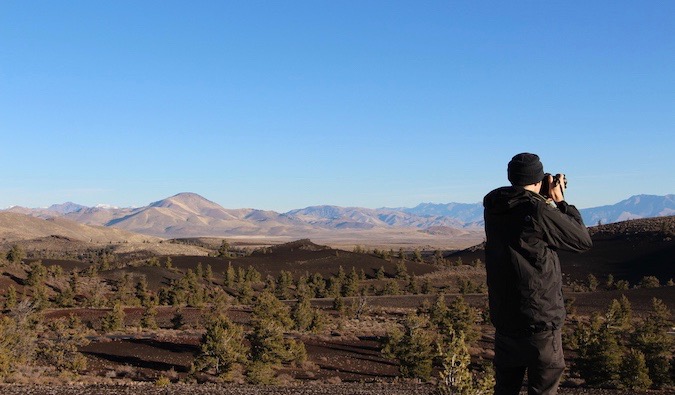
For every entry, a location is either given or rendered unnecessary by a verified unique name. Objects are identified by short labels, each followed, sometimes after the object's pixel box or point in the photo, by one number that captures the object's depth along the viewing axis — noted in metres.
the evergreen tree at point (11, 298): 59.00
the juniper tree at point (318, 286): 90.00
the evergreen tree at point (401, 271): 109.25
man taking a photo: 4.38
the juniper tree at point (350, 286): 88.94
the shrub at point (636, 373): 31.58
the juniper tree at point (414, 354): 34.75
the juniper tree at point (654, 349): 33.25
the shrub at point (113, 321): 49.56
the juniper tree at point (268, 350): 32.59
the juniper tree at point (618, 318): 55.13
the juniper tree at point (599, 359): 32.97
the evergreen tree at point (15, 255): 86.43
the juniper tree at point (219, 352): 32.88
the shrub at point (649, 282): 92.94
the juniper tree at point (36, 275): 72.94
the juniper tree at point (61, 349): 32.62
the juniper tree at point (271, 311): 49.38
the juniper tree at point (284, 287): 83.50
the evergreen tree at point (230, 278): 91.42
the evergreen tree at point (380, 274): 109.62
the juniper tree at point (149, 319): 52.44
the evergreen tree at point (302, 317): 52.97
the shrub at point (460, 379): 11.52
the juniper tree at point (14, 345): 26.14
